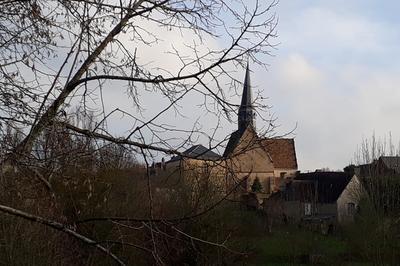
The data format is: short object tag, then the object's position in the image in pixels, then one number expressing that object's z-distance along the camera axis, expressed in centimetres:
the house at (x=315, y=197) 2197
